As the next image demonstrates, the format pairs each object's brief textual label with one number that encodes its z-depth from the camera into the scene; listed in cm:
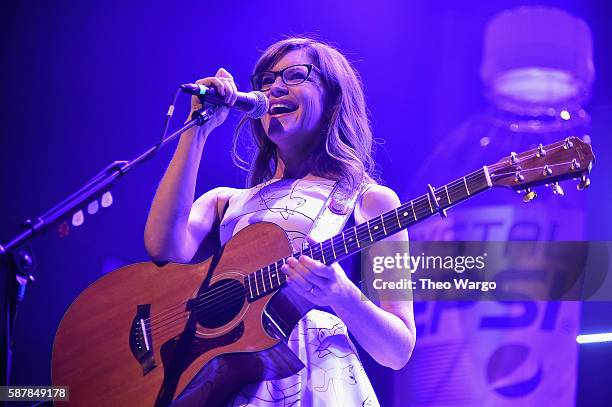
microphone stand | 313
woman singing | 330
